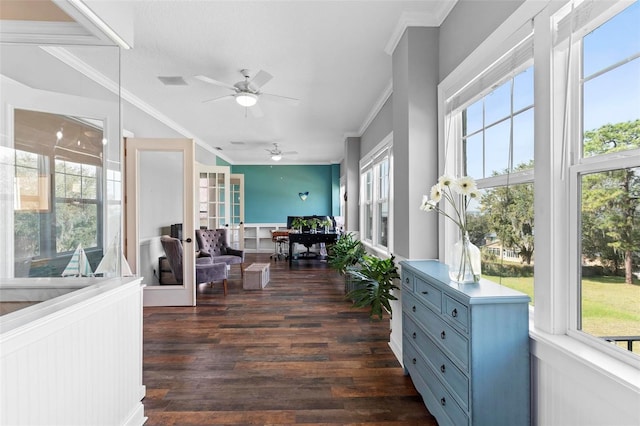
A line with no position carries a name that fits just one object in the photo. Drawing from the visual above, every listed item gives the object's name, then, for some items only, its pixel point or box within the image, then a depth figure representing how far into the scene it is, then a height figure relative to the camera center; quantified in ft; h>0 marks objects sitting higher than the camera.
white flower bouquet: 5.41 -0.71
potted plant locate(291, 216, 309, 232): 24.62 -0.78
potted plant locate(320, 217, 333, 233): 25.11 -0.87
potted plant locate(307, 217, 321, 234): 24.72 -0.86
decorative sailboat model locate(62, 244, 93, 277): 6.77 -1.21
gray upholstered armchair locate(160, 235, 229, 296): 13.69 -2.59
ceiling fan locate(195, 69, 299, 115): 10.36 +4.42
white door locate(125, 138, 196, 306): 13.01 -0.21
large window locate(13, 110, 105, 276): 6.91 +0.57
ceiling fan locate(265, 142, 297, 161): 23.47 +4.85
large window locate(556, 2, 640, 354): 3.56 +0.53
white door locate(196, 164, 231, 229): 20.29 +1.46
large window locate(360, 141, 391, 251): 14.84 +0.87
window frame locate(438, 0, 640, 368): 4.34 +0.31
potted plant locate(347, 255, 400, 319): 8.81 -2.17
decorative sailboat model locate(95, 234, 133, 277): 6.90 -1.11
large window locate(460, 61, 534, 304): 5.27 +0.80
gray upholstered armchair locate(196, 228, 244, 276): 17.81 -2.06
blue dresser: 4.50 -2.20
